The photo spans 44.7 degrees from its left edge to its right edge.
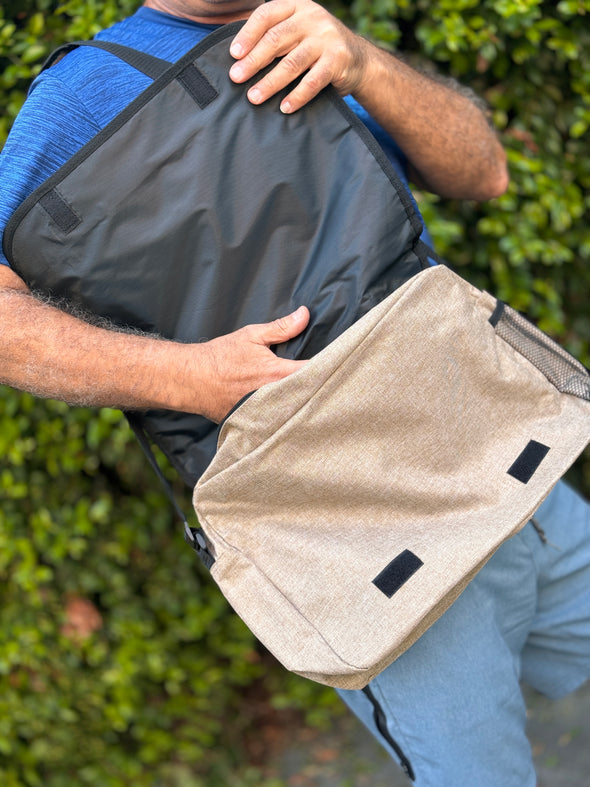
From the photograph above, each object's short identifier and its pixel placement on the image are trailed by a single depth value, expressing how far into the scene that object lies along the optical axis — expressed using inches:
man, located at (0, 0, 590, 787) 46.4
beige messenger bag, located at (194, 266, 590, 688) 44.9
